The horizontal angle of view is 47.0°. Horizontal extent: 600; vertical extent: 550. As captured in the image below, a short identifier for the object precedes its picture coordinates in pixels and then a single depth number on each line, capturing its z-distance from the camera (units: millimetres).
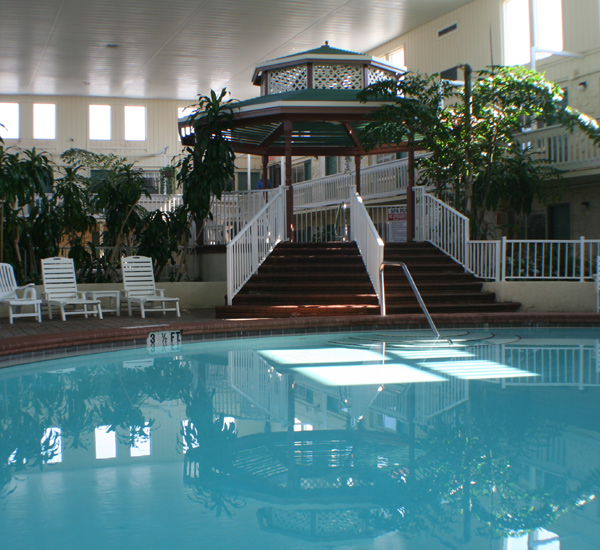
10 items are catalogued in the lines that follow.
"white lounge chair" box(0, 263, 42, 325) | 10758
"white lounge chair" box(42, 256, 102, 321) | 11484
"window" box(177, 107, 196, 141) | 29125
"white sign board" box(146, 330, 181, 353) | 9294
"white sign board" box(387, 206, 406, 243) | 17188
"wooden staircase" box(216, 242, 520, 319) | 11438
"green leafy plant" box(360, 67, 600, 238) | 13555
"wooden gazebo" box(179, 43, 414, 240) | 13594
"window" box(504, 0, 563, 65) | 16016
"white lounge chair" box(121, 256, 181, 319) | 12133
